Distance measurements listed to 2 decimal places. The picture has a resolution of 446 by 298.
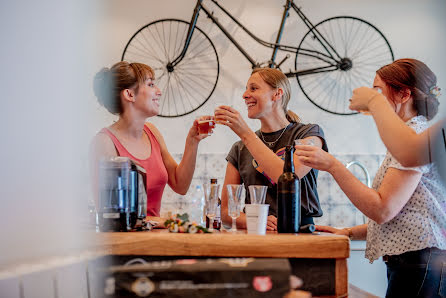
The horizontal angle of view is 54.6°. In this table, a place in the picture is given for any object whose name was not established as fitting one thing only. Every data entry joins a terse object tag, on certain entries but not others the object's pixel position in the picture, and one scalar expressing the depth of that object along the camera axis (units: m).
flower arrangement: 1.12
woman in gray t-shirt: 1.68
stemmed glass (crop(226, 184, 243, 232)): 1.34
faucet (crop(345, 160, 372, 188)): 3.25
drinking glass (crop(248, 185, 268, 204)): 1.25
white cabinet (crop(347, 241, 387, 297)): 2.95
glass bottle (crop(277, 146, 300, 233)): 1.26
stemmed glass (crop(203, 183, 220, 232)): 1.47
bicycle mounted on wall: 3.45
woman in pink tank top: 1.77
